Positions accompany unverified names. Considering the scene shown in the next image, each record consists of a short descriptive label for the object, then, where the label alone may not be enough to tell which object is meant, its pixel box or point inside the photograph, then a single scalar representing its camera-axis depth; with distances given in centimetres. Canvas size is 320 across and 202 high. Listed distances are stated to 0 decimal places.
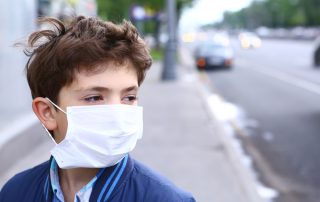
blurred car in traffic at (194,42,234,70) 2441
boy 162
